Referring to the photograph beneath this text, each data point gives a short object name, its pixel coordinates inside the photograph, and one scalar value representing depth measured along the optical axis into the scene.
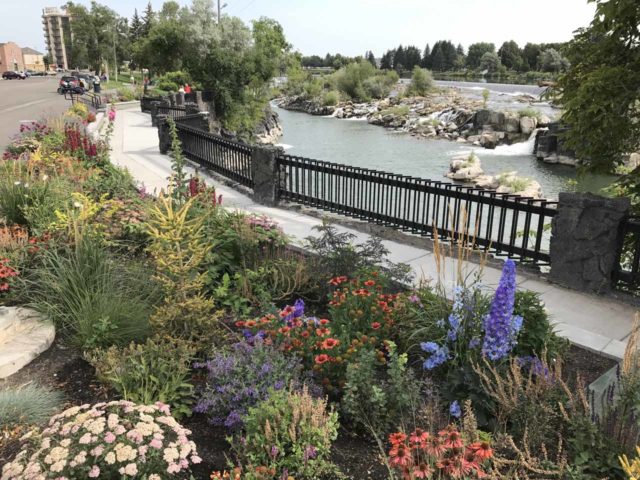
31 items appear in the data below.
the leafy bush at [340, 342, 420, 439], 3.35
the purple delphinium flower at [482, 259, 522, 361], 3.26
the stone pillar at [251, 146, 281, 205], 10.12
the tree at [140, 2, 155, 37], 81.74
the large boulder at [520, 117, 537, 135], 38.81
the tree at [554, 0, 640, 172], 6.23
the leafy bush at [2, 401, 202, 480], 2.51
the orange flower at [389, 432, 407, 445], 2.62
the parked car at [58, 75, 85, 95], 40.54
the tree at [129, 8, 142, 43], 90.10
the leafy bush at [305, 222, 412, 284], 5.39
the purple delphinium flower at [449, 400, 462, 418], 3.39
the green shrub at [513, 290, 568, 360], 3.98
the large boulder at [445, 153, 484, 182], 25.09
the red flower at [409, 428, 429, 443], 2.63
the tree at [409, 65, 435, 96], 72.06
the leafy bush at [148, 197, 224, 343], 4.19
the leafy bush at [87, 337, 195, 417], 3.57
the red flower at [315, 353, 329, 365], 3.66
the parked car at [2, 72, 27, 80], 77.50
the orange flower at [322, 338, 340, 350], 3.75
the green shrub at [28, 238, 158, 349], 4.31
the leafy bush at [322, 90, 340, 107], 66.31
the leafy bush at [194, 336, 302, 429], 3.39
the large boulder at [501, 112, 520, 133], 39.62
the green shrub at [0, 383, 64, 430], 3.37
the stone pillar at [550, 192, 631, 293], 5.68
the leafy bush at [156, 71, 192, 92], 37.94
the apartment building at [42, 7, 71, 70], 188.56
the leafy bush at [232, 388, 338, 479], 2.83
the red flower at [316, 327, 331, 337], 3.95
